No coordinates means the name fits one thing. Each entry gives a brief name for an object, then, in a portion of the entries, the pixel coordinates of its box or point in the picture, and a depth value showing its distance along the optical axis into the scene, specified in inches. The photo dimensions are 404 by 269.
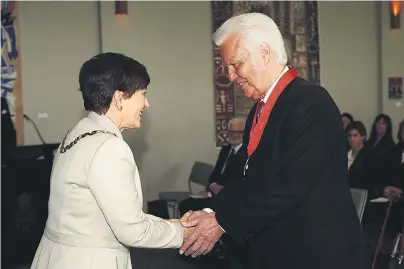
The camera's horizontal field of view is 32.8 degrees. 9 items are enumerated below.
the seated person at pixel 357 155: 245.9
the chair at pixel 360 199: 161.5
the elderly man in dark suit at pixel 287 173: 91.8
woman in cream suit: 82.5
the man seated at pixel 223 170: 255.3
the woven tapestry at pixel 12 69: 307.6
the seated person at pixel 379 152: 242.6
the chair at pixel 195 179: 293.0
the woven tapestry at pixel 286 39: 337.4
